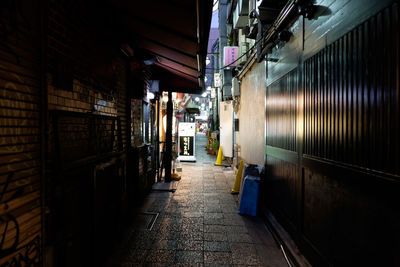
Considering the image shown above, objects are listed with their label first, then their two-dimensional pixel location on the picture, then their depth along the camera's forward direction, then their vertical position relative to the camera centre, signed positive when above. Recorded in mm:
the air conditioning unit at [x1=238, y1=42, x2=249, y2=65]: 12747 +4717
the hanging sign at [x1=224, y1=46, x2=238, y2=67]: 13820 +4634
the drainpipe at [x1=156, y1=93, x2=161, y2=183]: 11764 -953
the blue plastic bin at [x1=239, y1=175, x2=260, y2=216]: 7262 -2124
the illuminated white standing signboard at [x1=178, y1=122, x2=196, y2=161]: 17453 -821
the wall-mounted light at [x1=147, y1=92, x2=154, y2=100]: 10348 +1627
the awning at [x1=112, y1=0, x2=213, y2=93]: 4645 +2548
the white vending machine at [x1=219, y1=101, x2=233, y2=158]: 15984 +158
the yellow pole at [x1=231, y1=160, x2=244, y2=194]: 9602 -2277
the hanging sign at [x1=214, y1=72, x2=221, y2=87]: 20205 +4552
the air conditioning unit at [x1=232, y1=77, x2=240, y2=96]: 13773 +2597
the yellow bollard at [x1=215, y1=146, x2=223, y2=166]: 16791 -2185
